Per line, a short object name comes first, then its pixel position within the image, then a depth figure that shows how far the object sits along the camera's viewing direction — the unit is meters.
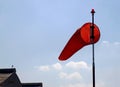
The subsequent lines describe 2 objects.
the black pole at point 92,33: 7.03
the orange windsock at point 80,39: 7.16
